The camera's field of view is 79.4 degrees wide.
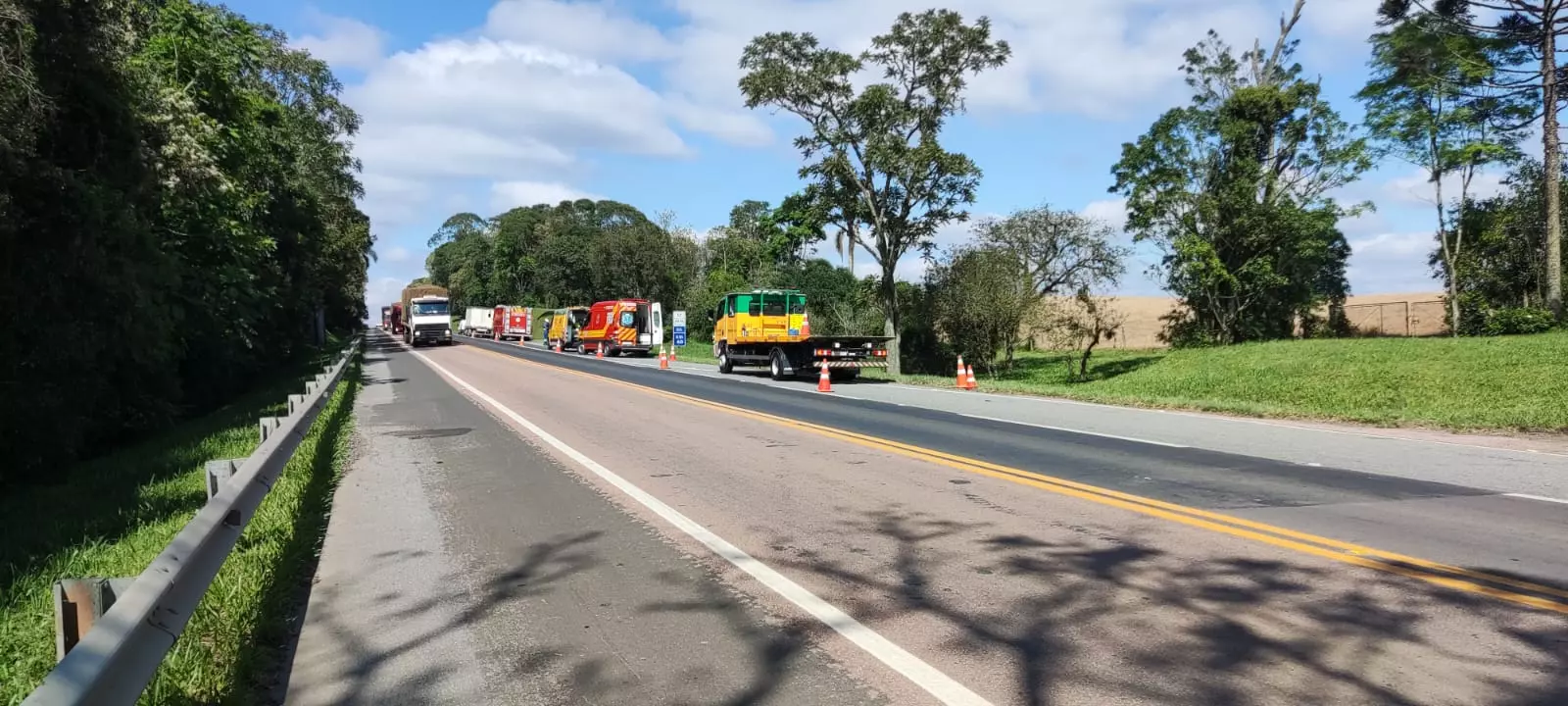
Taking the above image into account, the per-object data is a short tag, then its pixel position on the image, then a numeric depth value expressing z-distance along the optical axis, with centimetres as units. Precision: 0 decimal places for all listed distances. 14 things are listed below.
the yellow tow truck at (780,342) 2634
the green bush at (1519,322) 2764
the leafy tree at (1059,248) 4906
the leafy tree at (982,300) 3575
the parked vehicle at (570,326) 5322
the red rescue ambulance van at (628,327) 4669
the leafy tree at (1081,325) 3603
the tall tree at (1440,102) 3334
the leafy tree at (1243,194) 3669
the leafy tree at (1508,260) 3292
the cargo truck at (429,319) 5725
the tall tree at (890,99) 3177
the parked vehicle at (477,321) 8781
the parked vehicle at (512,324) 7431
